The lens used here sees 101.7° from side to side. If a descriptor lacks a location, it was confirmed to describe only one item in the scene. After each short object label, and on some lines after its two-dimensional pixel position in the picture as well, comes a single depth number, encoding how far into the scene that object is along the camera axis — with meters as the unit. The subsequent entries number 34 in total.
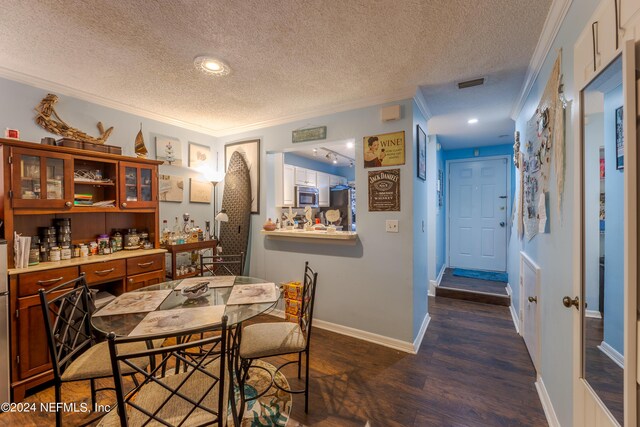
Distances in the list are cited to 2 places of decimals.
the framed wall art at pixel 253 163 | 3.47
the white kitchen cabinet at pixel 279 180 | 3.51
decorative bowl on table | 1.75
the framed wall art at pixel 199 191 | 3.51
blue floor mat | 4.45
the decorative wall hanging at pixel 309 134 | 2.98
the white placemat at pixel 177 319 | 1.30
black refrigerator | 5.16
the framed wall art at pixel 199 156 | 3.52
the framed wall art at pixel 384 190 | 2.57
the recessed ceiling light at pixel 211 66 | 1.94
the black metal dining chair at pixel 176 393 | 0.94
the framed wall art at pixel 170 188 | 3.18
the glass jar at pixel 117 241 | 2.67
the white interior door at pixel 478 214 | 4.75
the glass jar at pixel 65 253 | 2.26
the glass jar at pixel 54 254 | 2.19
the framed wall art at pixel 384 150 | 2.55
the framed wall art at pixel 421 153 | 2.68
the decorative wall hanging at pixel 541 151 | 1.52
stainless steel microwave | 4.62
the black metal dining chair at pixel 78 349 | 1.36
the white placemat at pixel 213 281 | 2.00
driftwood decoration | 2.29
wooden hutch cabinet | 1.86
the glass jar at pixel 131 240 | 2.75
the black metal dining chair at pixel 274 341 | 1.64
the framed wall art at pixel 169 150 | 3.17
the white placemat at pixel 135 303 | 1.53
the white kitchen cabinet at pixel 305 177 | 4.82
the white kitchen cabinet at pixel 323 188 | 5.58
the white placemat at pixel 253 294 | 1.68
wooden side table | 2.94
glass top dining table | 1.37
